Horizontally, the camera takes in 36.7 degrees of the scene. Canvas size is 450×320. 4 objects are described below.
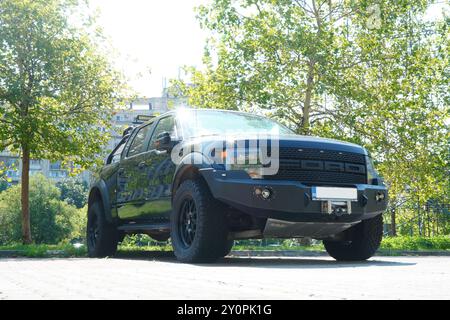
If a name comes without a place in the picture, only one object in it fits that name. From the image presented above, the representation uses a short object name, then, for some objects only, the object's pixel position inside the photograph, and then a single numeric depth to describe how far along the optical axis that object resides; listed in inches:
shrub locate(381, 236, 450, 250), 607.7
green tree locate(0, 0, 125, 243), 729.6
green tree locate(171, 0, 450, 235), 790.5
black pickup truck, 278.7
